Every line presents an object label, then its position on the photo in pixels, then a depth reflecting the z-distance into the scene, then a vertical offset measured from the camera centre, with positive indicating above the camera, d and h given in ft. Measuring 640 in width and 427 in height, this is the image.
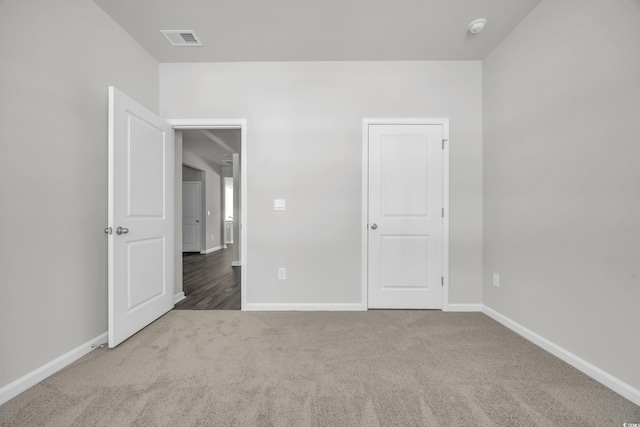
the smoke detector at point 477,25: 7.17 +5.26
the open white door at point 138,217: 6.45 -0.09
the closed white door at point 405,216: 9.11 -0.06
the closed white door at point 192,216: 24.75 -0.21
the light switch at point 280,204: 9.21 +0.35
